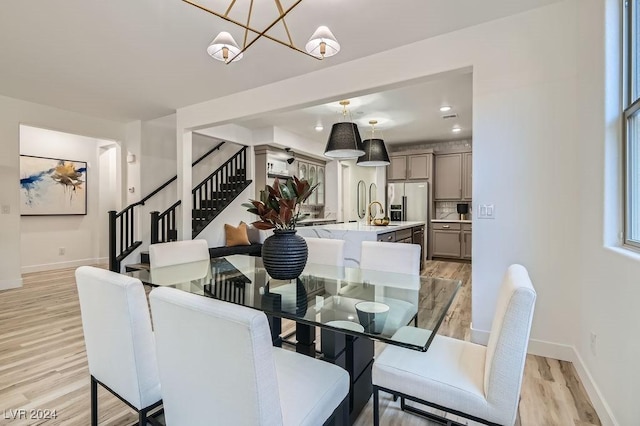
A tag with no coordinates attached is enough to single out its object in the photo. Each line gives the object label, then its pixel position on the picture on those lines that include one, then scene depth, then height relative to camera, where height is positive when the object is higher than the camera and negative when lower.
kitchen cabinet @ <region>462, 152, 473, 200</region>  6.91 +0.77
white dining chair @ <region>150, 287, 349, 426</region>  0.85 -0.48
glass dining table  1.37 -0.48
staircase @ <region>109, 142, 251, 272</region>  4.74 -0.03
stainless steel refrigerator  7.05 +0.20
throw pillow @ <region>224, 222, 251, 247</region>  5.55 -0.45
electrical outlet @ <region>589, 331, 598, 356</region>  1.82 -0.78
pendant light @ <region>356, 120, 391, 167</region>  4.64 +0.85
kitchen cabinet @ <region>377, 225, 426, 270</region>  4.25 -0.39
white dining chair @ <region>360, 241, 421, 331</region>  1.70 -0.46
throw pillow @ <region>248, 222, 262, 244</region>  5.92 -0.48
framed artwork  5.62 +0.45
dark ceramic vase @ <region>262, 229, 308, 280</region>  1.98 -0.28
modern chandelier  2.04 +1.13
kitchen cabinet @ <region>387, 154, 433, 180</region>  7.10 +1.02
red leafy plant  1.99 +0.05
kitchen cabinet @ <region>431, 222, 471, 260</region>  6.63 -0.62
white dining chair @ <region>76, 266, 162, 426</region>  1.24 -0.52
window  1.62 +0.47
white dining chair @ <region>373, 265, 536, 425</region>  1.13 -0.68
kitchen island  3.90 -0.30
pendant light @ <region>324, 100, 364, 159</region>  3.87 +0.87
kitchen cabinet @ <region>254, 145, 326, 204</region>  6.12 +0.90
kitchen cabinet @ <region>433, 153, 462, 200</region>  7.03 +0.77
